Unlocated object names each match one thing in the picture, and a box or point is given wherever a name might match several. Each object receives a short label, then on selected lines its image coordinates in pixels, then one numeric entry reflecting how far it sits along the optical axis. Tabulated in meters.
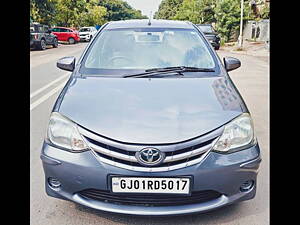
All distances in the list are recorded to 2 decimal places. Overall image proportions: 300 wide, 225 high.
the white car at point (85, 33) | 36.00
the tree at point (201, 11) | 36.41
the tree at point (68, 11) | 37.03
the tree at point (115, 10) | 78.88
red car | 32.44
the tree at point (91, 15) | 45.34
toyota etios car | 2.44
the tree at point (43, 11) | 29.14
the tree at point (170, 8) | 74.85
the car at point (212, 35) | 21.83
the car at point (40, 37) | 23.13
